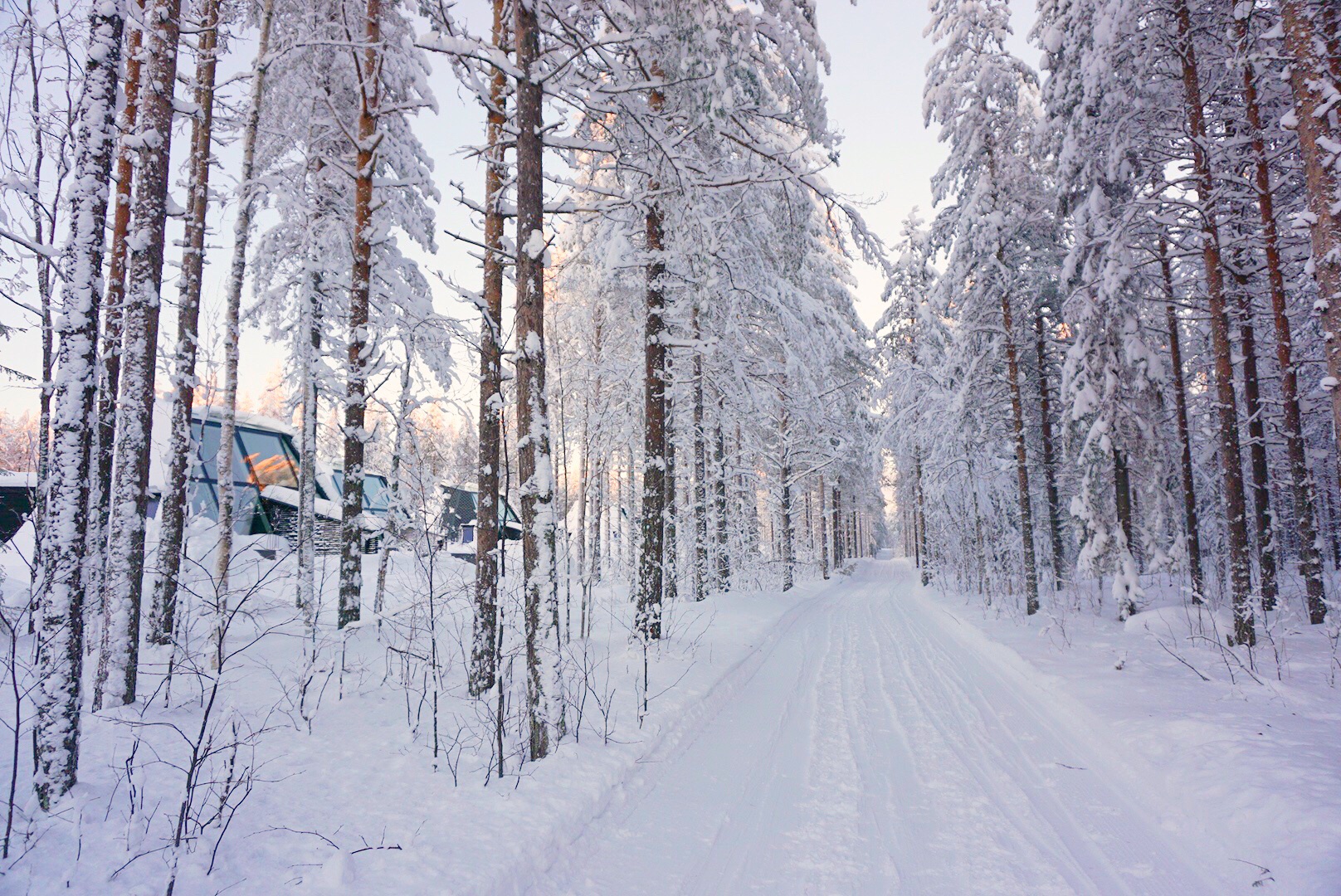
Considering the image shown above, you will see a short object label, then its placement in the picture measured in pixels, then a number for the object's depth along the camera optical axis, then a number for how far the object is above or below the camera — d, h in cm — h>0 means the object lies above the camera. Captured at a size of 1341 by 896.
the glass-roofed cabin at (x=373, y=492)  1617 +57
